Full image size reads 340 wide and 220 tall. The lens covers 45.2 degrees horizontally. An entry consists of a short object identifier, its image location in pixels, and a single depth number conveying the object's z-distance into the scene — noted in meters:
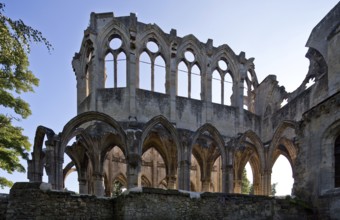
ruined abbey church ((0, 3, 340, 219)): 12.04
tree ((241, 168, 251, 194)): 35.14
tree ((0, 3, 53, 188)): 16.86
